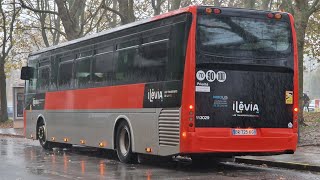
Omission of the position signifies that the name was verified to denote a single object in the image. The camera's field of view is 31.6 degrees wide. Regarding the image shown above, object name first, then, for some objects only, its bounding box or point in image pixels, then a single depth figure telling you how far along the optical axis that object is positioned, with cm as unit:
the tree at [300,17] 1923
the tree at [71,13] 2908
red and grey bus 1191
